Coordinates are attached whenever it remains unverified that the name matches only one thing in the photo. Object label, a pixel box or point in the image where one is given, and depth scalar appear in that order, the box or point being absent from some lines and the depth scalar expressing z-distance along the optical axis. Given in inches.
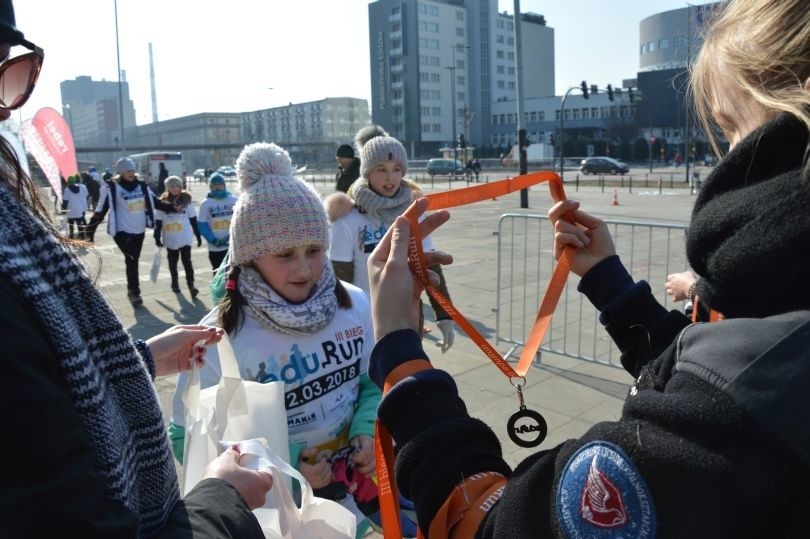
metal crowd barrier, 233.5
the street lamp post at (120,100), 1307.8
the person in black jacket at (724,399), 29.2
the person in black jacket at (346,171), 271.1
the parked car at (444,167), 1987.0
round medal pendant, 57.8
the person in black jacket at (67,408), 30.5
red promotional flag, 555.5
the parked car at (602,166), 1790.6
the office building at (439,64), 4013.3
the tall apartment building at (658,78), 2847.0
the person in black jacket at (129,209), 361.4
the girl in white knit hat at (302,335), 92.7
